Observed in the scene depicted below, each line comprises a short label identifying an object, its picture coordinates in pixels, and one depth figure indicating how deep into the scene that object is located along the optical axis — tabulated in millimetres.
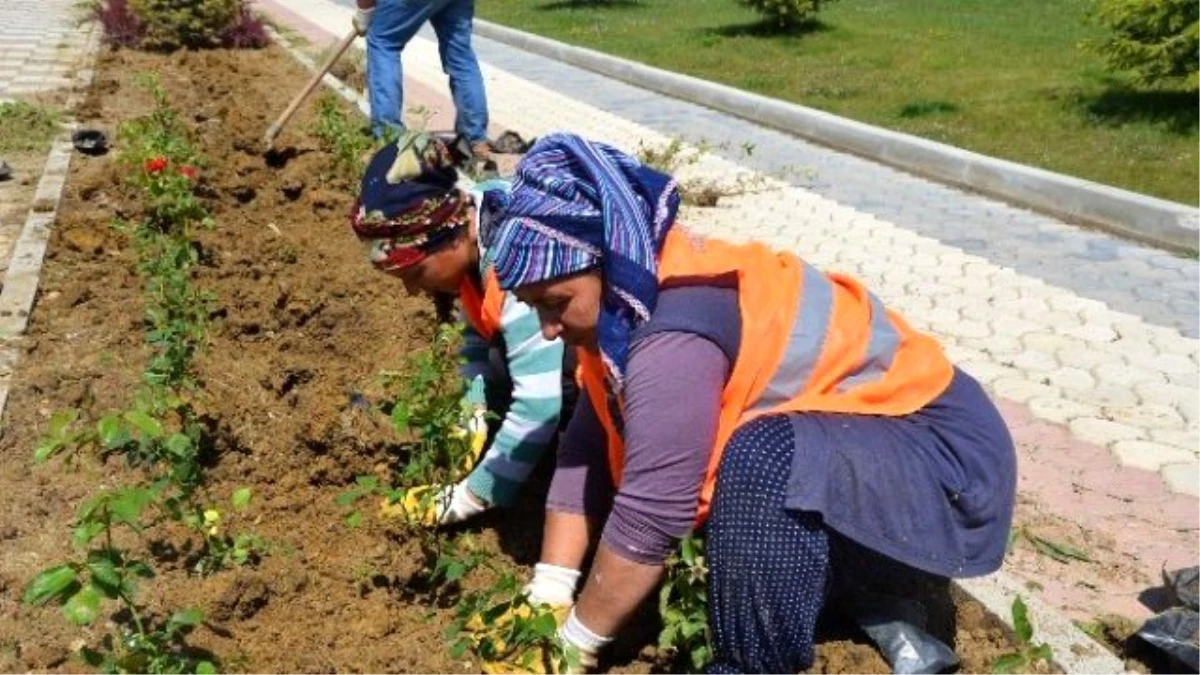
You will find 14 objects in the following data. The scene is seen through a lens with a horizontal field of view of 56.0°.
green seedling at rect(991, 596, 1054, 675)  1876
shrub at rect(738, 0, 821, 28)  11938
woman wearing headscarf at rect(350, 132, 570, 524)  2469
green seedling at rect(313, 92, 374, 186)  6094
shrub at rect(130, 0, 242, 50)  11617
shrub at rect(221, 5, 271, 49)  12070
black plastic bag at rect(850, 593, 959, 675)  2111
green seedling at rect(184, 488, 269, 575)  2750
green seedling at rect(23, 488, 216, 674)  1785
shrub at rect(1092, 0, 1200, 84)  6805
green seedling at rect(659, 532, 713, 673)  1991
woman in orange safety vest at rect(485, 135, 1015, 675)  1936
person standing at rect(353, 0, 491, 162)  6848
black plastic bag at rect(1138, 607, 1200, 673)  2148
